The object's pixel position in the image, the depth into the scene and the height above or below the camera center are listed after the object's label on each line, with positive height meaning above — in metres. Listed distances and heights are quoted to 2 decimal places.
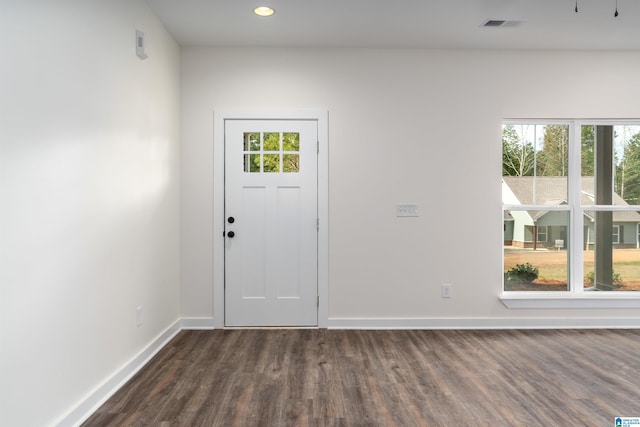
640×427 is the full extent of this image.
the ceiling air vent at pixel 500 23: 3.61 +1.55
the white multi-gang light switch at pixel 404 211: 4.27 +0.01
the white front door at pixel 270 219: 4.24 -0.08
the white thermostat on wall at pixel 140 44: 3.15 +1.19
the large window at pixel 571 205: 4.36 +0.07
